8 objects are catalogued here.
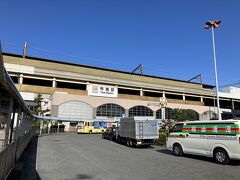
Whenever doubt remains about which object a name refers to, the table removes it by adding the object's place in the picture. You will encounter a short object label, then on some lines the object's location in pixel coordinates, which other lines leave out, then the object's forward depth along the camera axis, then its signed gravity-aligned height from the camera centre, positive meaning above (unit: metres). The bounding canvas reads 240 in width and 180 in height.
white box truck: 19.46 -0.74
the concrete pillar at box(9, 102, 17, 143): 9.72 -0.23
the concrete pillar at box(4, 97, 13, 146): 7.56 +0.19
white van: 10.69 -0.87
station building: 50.50 +9.23
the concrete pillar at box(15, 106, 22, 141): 9.87 -0.09
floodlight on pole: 22.88 +10.44
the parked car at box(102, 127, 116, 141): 26.63 -1.44
